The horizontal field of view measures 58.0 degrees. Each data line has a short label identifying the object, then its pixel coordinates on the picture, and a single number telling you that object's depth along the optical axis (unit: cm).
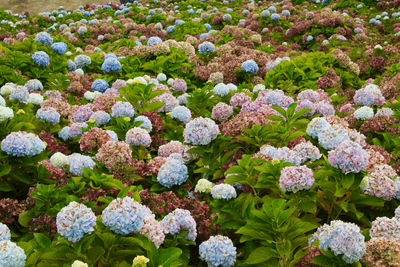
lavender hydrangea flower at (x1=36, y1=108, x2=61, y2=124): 423
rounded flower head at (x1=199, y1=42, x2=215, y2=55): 853
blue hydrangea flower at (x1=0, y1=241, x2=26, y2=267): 193
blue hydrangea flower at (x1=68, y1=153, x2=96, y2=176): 324
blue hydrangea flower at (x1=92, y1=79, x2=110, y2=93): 626
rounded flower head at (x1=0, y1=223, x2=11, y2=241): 225
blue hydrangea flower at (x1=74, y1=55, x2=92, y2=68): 752
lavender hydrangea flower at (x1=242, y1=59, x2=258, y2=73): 704
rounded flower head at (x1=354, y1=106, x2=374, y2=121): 423
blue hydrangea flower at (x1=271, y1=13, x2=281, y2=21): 1329
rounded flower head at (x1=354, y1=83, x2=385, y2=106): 462
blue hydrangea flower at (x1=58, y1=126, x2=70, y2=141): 426
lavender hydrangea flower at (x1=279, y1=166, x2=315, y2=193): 242
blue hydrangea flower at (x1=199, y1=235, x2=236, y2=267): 232
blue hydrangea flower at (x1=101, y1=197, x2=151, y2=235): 205
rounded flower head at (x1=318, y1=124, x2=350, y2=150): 290
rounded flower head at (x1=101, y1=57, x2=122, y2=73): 687
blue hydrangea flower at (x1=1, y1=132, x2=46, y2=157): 302
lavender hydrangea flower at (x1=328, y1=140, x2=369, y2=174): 237
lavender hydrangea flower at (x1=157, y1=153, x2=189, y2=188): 320
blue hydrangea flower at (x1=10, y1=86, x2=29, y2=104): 481
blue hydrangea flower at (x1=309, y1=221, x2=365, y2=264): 199
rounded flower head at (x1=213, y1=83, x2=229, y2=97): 513
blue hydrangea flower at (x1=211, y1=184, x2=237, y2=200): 271
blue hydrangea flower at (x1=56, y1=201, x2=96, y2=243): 196
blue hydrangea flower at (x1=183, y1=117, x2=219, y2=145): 319
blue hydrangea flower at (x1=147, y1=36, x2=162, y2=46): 900
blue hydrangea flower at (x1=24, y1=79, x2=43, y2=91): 579
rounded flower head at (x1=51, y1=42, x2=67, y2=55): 743
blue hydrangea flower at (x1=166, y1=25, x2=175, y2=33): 1254
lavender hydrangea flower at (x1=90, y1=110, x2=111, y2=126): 432
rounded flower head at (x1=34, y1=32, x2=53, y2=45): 762
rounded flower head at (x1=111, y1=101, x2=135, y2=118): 431
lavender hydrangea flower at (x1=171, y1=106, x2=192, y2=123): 448
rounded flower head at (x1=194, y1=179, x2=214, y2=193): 309
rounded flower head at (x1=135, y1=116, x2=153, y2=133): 416
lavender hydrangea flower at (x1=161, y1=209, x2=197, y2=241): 246
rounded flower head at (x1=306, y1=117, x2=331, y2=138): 325
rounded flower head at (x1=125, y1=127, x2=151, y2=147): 378
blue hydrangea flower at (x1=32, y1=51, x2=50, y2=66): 657
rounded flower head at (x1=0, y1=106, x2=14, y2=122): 348
